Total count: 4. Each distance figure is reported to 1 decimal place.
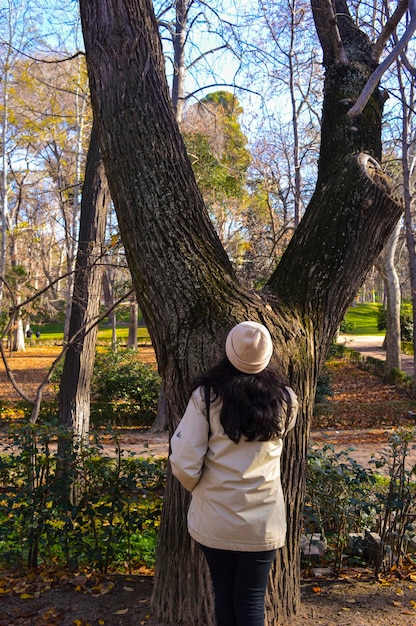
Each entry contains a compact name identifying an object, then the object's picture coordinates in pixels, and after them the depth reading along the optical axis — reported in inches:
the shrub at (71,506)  149.8
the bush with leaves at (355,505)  151.9
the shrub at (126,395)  518.9
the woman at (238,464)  92.4
